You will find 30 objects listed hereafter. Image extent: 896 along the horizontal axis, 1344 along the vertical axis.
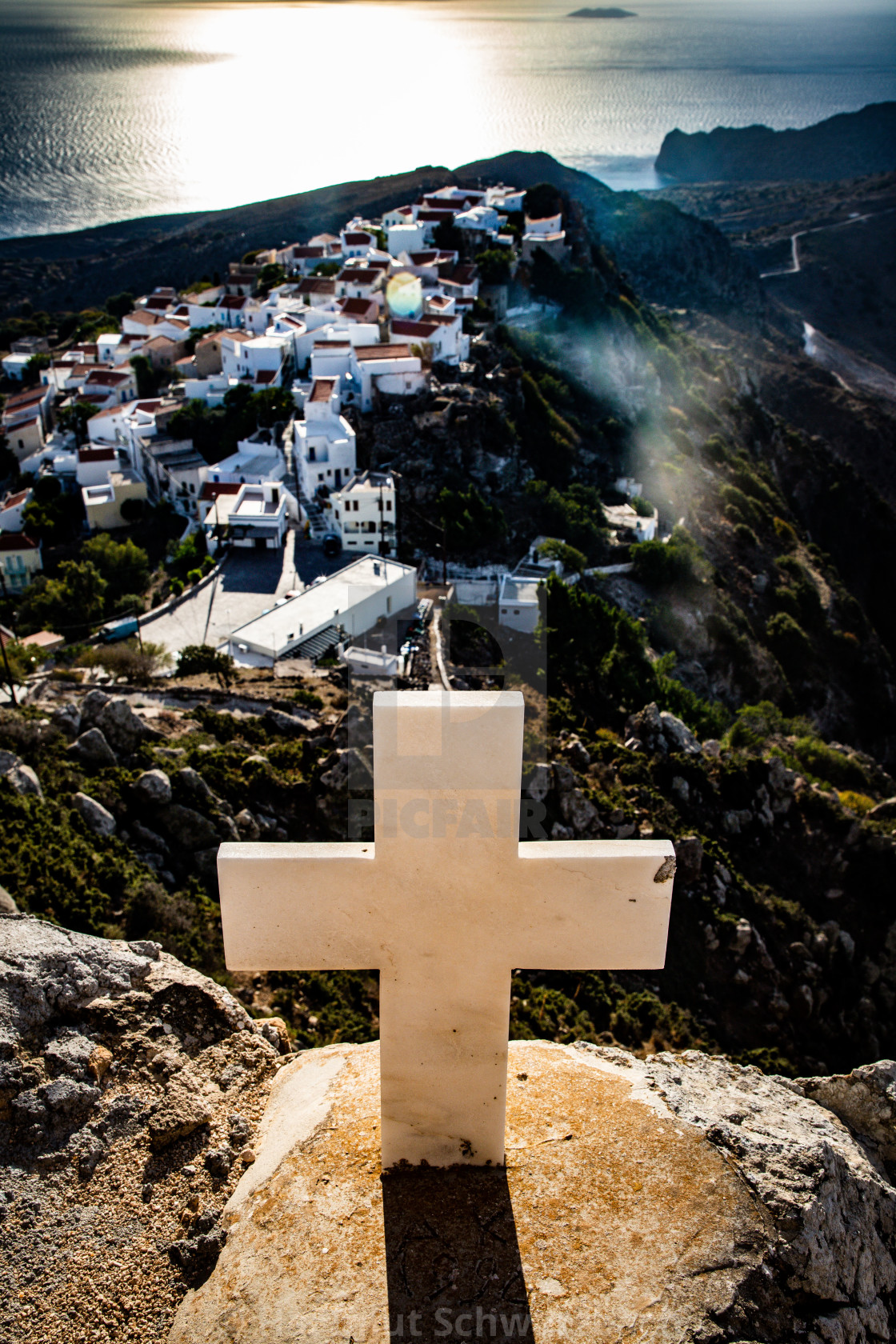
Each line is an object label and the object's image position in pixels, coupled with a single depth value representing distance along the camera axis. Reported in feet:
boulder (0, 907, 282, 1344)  12.34
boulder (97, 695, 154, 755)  43.11
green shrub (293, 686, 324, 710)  60.43
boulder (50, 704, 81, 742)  43.68
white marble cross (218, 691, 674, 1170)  12.47
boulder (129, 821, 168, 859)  36.63
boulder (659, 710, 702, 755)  60.49
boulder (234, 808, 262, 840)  40.14
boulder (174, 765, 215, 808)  39.65
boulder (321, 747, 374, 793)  45.80
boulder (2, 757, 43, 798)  35.81
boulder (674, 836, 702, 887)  48.96
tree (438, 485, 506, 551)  120.26
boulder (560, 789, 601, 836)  49.85
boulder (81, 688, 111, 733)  44.42
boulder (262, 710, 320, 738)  52.65
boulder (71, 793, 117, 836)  35.58
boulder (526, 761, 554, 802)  50.26
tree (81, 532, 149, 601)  113.70
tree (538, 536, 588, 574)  120.88
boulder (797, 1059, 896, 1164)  14.76
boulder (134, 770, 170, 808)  38.27
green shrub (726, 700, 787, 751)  74.49
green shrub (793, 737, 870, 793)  84.28
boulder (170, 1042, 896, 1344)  11.62
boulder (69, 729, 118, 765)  40.96
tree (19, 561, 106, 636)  101.76
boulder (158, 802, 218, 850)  37.96
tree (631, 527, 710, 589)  132.16
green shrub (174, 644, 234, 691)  73.46
